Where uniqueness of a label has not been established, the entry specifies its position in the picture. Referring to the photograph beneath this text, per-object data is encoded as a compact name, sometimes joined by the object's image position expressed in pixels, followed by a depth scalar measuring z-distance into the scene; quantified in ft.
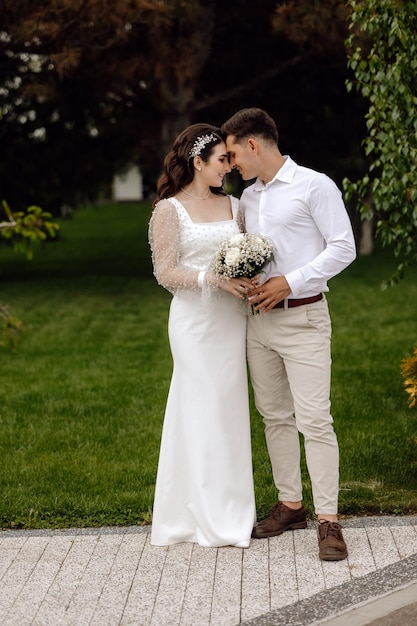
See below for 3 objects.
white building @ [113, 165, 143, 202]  345.07
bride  25.83
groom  24.48
